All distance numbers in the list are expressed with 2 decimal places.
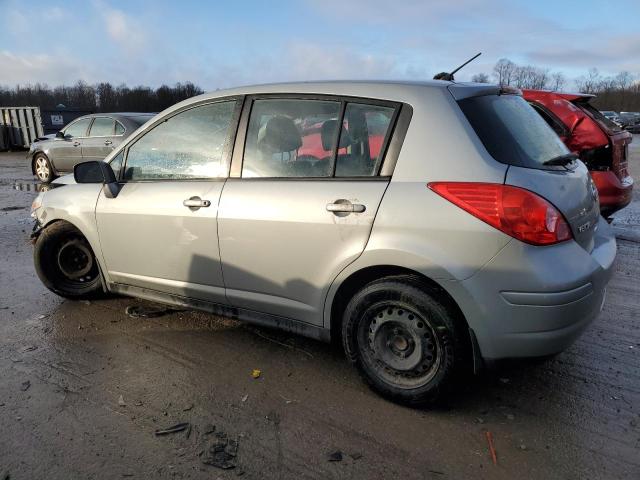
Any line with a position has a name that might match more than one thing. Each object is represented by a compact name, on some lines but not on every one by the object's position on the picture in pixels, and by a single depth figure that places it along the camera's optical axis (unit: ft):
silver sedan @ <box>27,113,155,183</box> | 38.24
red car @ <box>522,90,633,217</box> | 16.99
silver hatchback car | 8.02
